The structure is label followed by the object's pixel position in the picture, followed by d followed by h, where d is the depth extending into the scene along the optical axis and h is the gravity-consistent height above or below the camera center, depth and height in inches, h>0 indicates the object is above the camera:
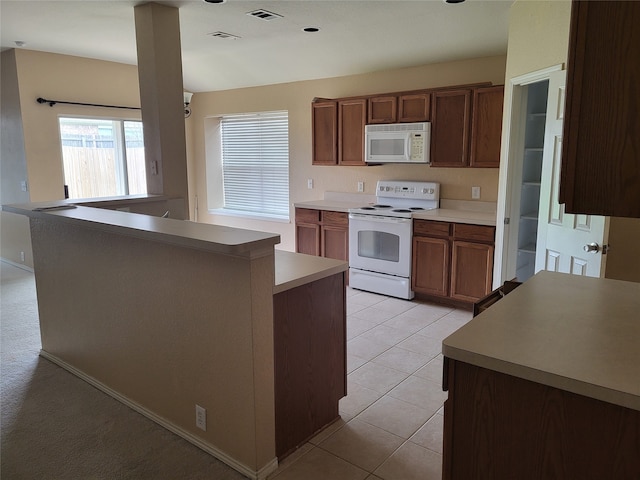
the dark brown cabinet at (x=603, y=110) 42.8 +4.9
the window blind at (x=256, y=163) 254.8 -0.3
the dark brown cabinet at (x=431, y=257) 173.9 -35.6
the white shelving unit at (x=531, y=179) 160.5 -6.1
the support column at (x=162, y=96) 143.3 +20.6
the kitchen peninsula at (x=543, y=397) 45.3 -23.9
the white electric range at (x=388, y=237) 183.5 -29.8
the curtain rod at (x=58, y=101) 207.0 +27.3
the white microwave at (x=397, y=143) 182.4 +7.8
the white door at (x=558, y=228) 104.3 -15.6
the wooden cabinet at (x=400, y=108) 182.1 +21.4
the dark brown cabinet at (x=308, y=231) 213.6 -31.2
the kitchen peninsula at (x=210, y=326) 80.9 -32.0
